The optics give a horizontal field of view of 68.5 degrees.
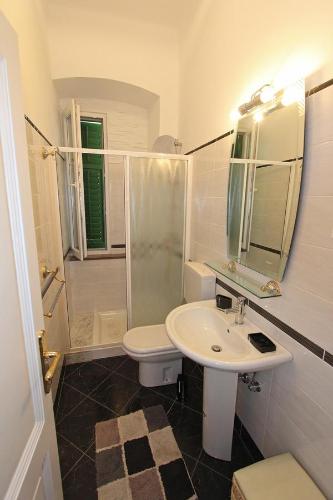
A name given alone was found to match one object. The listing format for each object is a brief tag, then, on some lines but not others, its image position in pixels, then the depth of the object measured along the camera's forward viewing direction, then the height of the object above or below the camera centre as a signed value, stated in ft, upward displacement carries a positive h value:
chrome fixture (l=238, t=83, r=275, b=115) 3.85 +1.69
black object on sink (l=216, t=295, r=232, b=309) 5.19 -2.10
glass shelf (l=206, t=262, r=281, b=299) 3.97 -1.45
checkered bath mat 4.23 -4.91
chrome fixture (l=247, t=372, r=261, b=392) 4.54 -3.38
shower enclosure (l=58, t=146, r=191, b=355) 7.02 -1.06
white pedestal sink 3.77 -2.68
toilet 6.09 -3.57
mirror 3.53 +0.35
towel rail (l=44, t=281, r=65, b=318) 5.80 -2.47
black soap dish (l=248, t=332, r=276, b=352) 3.86 -2.25
